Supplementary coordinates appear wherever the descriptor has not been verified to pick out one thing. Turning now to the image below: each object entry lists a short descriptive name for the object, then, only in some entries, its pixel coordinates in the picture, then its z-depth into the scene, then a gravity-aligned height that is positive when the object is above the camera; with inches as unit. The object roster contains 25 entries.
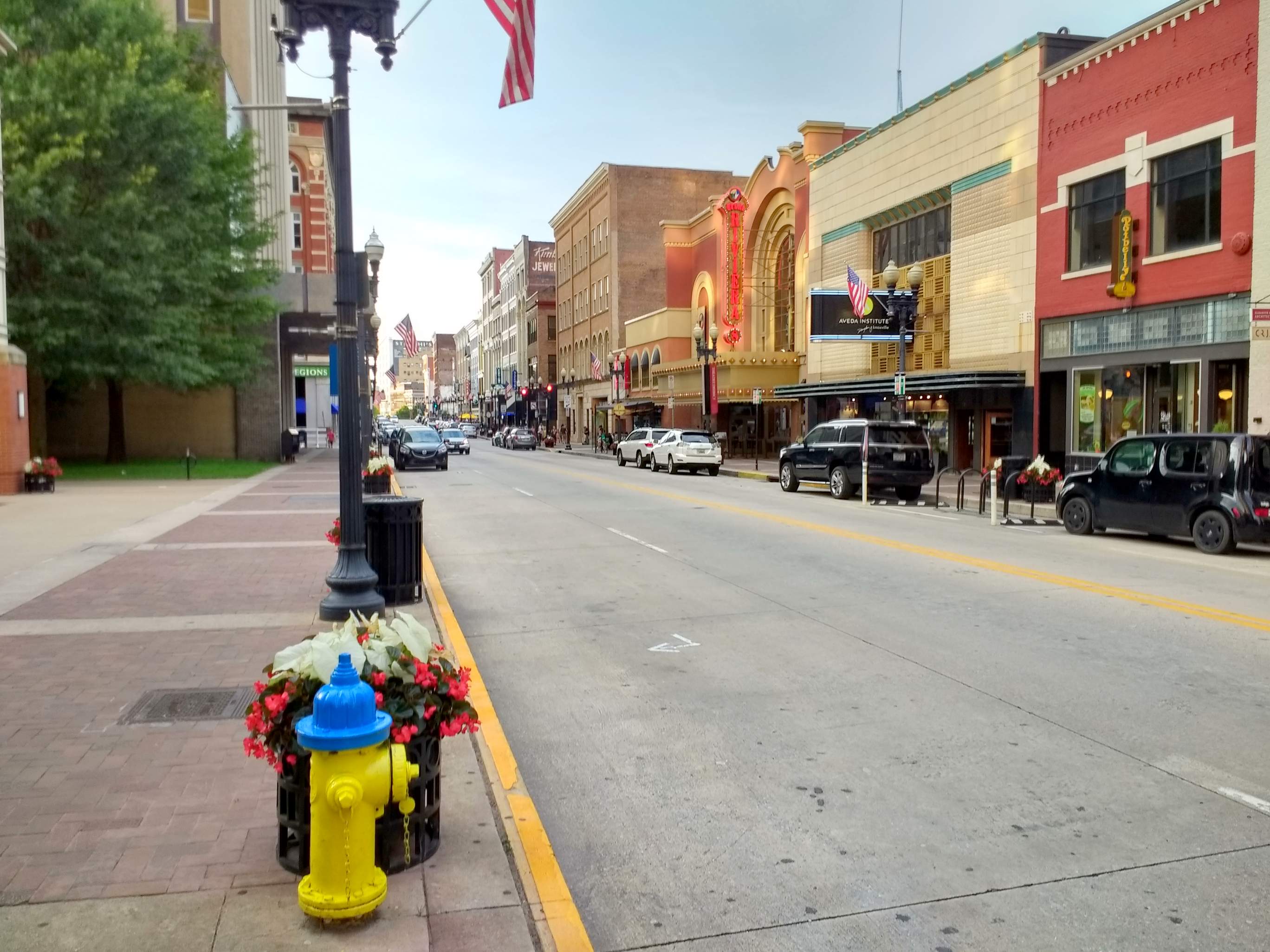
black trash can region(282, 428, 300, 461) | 1668.3 -34.5
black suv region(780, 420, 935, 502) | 949.8 -35.9
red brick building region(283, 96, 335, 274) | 2859.3 +635.5
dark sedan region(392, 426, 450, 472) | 1513.3 -43.4
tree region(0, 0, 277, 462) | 1074.1 +246.9
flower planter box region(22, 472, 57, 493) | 936.9 -51.8
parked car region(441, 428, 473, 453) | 2226.9 -39.9
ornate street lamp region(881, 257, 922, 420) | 981.2 +115.3
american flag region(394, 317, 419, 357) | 1957.4 +165.2
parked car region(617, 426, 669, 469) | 1636.3 -40.5
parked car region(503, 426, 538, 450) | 2874.0 -51.0
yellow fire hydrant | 144.2 -51.8
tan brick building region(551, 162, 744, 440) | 2918.3 +496.6
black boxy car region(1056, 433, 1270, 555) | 556.7 -42.3
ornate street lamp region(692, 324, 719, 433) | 1752.0 +109.2
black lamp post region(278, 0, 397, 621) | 345.1 +52.7
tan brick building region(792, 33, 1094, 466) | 1095.6 +211.3
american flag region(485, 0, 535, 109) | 451.5 +165.4
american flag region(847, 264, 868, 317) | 1128.2 +136.2
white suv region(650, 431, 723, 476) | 1461.6 -46.3
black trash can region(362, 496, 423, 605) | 398.3 -47.8
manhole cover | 245.0 -68.4
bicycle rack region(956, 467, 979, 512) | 879.1 -64.8
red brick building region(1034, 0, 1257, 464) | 833.5 +163.1
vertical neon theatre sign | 1900.8 +306.9
